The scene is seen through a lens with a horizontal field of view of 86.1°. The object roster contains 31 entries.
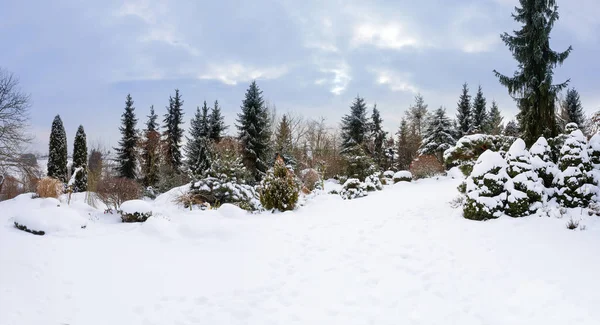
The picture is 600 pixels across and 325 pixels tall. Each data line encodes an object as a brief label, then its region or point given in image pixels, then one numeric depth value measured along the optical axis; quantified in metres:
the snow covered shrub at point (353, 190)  12.69
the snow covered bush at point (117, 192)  9.59
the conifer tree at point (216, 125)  24.06
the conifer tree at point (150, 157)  25.21
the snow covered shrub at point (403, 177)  15.73
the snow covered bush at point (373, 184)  13.60
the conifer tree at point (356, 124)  28.27
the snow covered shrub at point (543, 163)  6.56
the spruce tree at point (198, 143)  22.00
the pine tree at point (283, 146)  22.72
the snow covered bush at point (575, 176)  5.88
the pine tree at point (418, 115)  32.36
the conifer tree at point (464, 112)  27.08
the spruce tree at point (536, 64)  11.57
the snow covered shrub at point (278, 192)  9.26
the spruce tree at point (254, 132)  20.81
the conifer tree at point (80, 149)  22.16
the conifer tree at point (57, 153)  20.73
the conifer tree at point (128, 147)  26.50
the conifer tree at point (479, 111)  27.19
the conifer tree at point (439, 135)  23.68
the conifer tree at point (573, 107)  25.56
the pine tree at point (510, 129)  23.64
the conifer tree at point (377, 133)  29.11
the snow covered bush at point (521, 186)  6.09
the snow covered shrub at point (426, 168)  16.03
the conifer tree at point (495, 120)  23.23
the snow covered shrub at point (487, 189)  6.25
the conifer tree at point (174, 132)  27.77
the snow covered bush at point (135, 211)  7.14
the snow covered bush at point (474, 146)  9.70
